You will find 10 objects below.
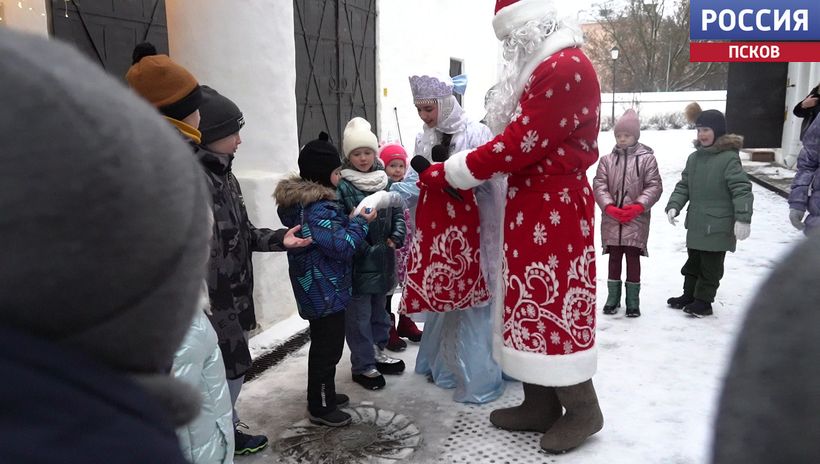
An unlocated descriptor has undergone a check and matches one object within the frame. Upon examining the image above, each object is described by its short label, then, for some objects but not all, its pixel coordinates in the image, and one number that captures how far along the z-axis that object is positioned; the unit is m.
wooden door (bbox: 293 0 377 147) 5.96
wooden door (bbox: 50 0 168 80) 3.52
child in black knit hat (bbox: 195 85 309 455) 2.44
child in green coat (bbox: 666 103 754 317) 4.34
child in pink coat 4.43
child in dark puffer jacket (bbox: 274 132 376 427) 2.89
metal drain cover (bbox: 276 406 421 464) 2.79
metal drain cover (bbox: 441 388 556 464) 2.73
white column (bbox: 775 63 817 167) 11.90
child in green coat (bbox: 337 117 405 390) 3.37
